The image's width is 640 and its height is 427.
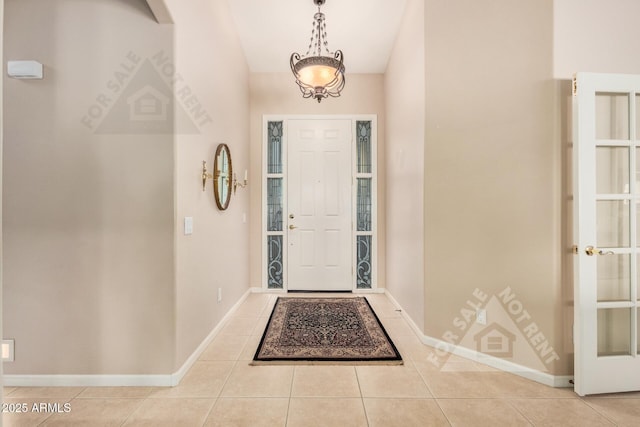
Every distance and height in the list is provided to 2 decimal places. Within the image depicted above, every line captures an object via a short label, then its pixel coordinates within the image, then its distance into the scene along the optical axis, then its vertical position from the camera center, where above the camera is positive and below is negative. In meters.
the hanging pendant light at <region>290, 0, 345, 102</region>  2.81 +1.18
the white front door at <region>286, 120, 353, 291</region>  4.64 +0.11
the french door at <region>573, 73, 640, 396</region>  2.10 -0.12
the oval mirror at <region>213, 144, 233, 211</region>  2.99 +0.34
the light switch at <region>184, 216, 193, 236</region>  2.37 -0.08
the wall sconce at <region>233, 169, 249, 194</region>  3.65 +0.35
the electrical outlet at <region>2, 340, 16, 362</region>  2.21 -0.87
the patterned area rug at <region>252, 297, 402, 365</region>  2.61 -1.07
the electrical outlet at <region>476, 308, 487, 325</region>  2.55 -0.76
